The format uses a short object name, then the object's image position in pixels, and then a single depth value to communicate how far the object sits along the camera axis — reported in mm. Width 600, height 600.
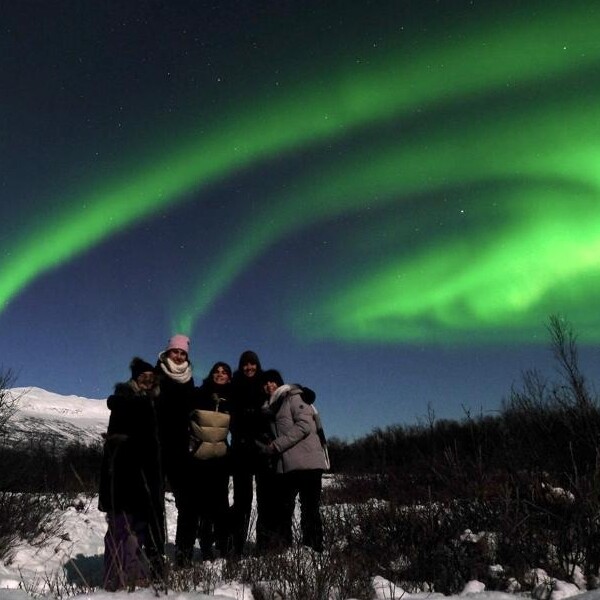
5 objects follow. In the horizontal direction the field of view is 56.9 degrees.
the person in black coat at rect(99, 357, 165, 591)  3836
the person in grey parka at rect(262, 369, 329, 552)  4688
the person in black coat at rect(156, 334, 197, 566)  4348
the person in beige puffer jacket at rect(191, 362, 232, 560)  4555
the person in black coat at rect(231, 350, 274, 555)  4848
